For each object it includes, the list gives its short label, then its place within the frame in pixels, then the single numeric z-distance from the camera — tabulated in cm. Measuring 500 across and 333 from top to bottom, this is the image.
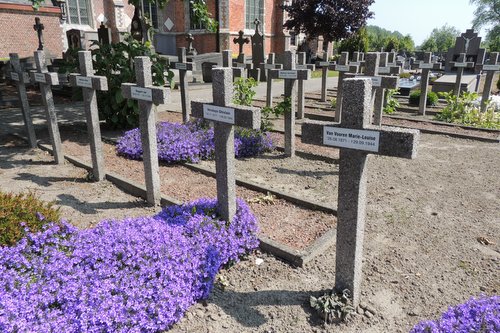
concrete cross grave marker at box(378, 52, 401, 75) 852
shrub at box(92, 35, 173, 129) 800
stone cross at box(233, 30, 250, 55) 2194
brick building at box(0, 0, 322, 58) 2292
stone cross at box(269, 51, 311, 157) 651
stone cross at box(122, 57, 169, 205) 448
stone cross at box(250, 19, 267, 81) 2253
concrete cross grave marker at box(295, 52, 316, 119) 1000
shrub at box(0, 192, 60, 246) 334
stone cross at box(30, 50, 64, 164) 614
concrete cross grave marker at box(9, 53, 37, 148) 675
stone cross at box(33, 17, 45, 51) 1565
